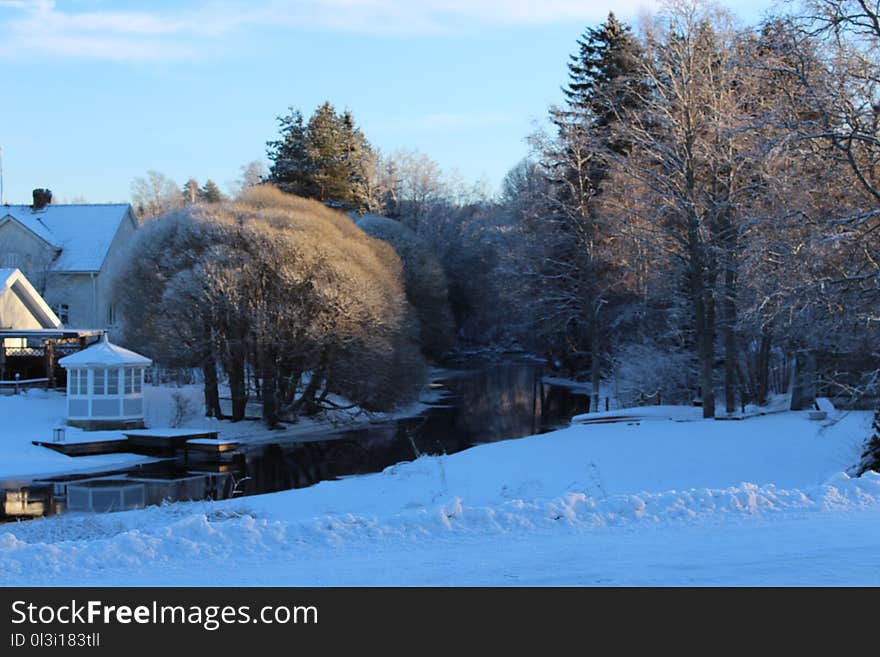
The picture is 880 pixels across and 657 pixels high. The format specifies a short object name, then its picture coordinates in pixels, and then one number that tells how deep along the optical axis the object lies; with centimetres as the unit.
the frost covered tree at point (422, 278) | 5647
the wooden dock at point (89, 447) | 2889
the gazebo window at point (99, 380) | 3247
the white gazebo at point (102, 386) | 3234
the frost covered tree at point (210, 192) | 9371
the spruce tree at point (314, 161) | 6053
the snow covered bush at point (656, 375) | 3284
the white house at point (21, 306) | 4088
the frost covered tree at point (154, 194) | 10006
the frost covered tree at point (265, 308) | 3606
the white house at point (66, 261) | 5178
